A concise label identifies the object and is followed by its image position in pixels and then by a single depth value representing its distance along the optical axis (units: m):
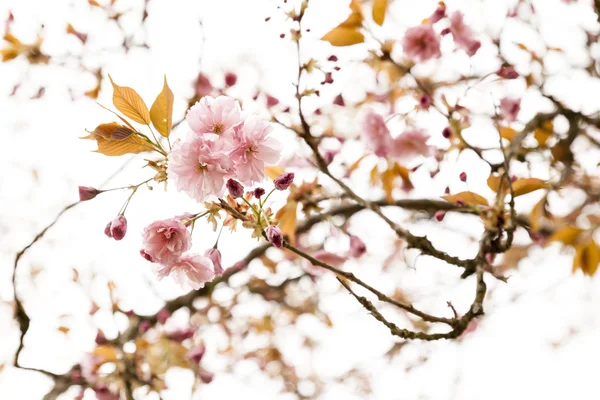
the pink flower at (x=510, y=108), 2.44
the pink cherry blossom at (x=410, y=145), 2.21
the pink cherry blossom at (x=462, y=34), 2.25
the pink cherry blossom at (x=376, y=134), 2.22
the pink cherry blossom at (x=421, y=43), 2.28
